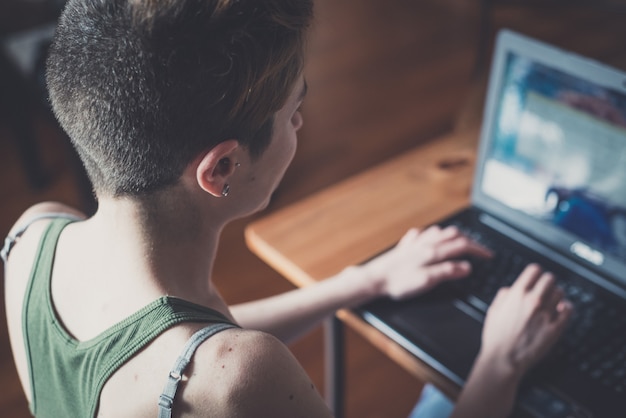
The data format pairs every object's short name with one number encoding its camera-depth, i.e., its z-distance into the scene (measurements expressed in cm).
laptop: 105
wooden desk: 132
